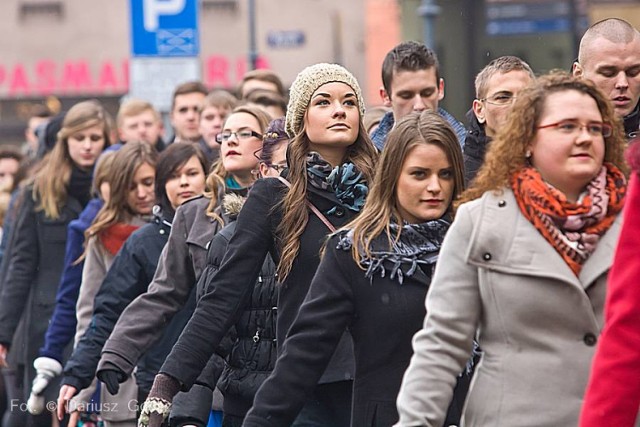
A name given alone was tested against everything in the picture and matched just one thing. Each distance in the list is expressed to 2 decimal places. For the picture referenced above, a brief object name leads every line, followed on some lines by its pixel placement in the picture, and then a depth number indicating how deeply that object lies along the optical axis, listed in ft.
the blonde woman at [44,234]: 67.21
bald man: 39.88
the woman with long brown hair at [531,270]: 28.12
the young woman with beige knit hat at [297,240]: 38.70
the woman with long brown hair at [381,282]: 34.06
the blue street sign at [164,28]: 89.51
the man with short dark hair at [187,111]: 70.69
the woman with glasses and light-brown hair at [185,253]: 48.11
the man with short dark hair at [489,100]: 41.65
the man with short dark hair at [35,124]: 98.02
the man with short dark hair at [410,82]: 49.47
